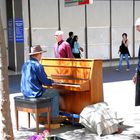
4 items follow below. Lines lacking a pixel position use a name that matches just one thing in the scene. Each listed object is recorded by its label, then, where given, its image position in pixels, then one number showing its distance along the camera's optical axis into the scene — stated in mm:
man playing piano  8634
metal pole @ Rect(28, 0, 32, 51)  21008
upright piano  8875
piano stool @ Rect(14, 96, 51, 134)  8404
